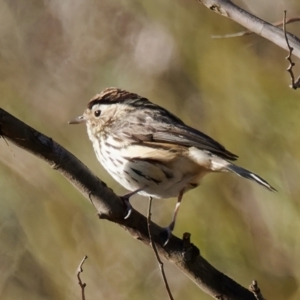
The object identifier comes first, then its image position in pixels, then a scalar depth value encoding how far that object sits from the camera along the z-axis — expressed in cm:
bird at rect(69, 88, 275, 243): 867
